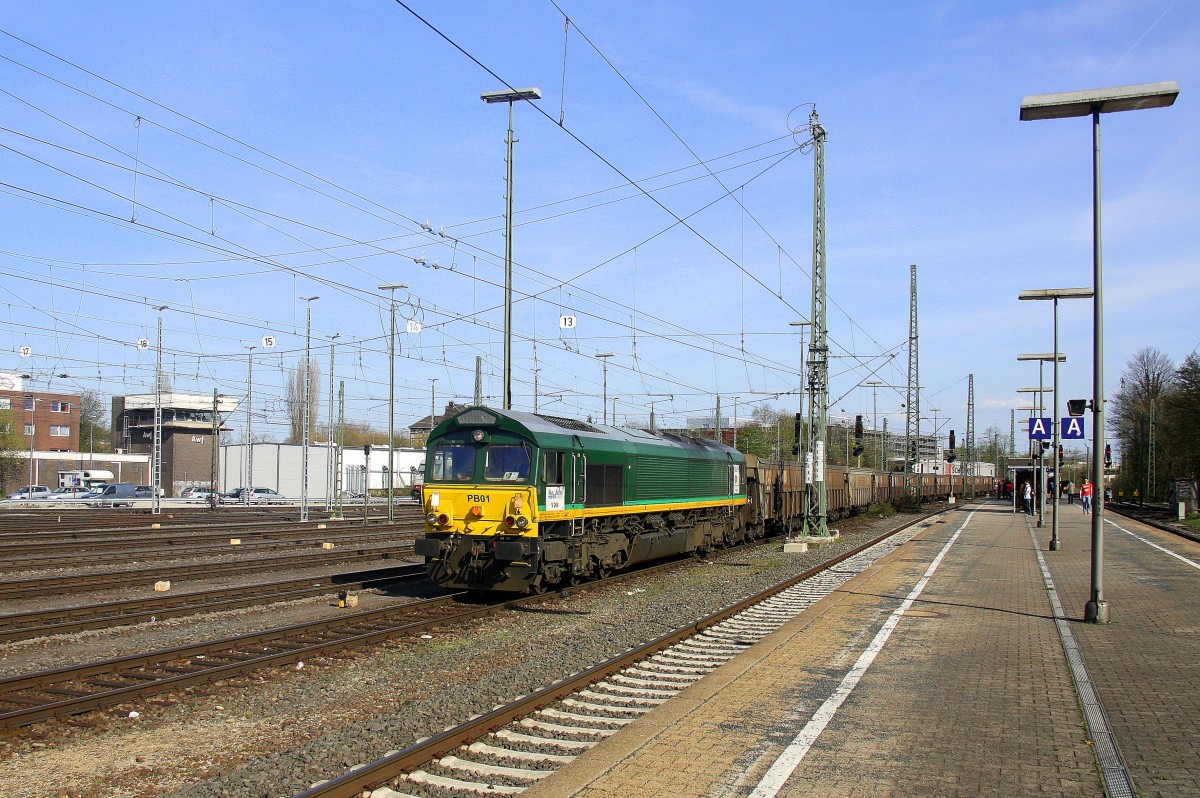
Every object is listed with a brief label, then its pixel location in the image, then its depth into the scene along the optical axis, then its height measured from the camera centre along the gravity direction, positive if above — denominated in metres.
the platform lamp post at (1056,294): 24.50 +3.89
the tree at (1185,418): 52.94 +1.37
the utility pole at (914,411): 57.00 +1.70
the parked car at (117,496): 50.31 -3.91
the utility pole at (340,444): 38.81 -0.54
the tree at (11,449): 64.75 -1.51
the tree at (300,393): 79.71 +3.34
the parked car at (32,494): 56.46 -4.30
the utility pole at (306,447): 34.97 -0.62
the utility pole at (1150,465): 58.80 -1.66
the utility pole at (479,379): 41.81 +2.48
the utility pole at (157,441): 36.78 -0.49
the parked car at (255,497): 57.62 -4.30
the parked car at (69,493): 55.90 -4.17
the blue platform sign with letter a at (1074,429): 20.81 +0.25
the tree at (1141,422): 66.81 +1.49
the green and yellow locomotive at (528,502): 15.32 -1.21
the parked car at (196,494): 57.81 -4.27
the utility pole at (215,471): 45.78 -2.07
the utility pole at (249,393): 43.25 +1.80
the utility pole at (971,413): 77.78 +2.19
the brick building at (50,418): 76.31 +0.88
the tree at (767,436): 79.25 +0.06
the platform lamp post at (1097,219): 12.77 +3.26
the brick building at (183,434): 75.88 -0.41
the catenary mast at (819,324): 27.45 +3.39
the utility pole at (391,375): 35.91 +2.30
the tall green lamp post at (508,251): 20.34 +4.20
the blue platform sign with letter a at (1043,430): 25.91 +0.27
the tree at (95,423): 95.62 +0.69
